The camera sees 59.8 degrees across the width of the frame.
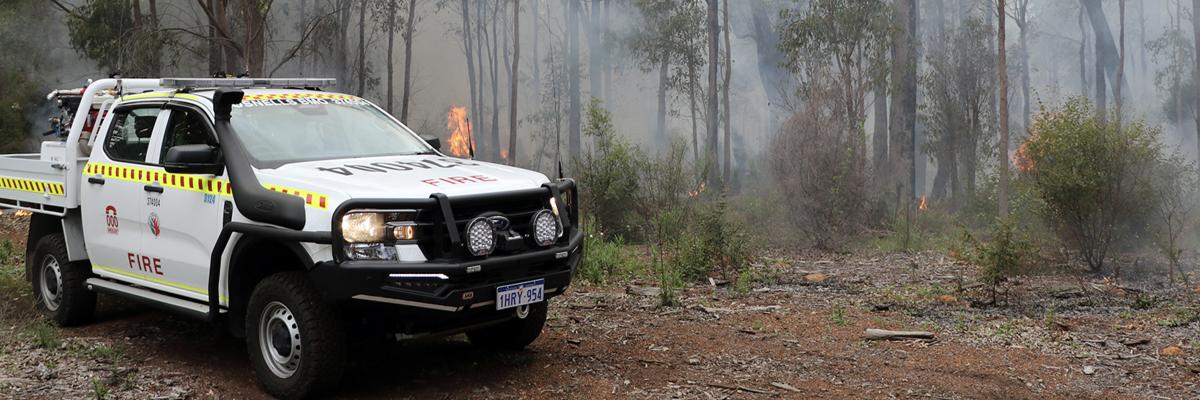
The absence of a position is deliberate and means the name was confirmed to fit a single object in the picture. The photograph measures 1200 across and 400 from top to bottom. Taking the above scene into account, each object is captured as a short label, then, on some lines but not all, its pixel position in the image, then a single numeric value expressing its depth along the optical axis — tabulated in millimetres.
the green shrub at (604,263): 10547
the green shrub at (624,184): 14719
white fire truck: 5434
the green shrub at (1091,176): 11805
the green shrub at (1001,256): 9211
